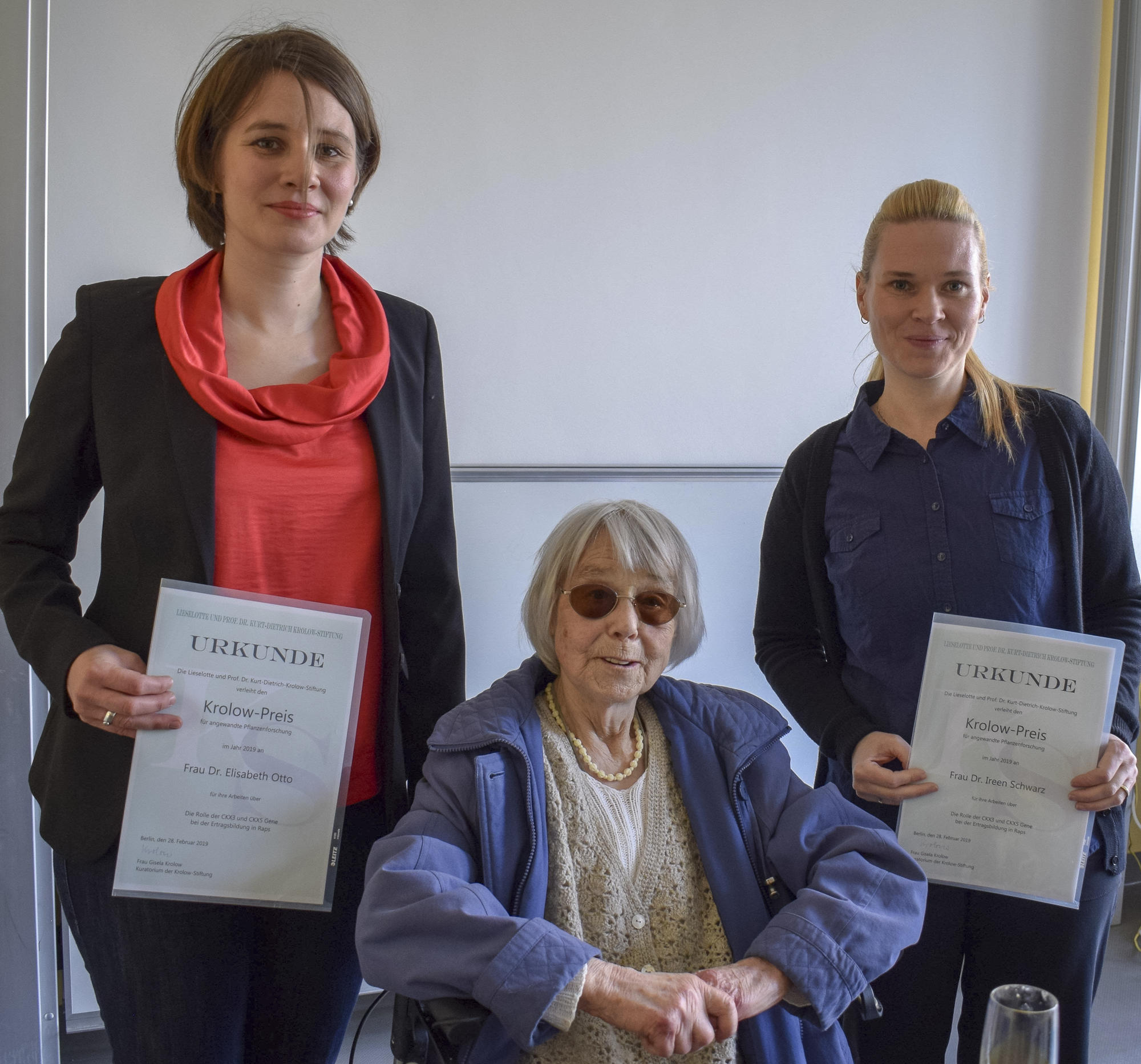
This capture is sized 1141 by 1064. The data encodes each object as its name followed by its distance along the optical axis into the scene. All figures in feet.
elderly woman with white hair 4.51
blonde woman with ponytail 5.40
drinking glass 3.12
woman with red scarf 4.57
